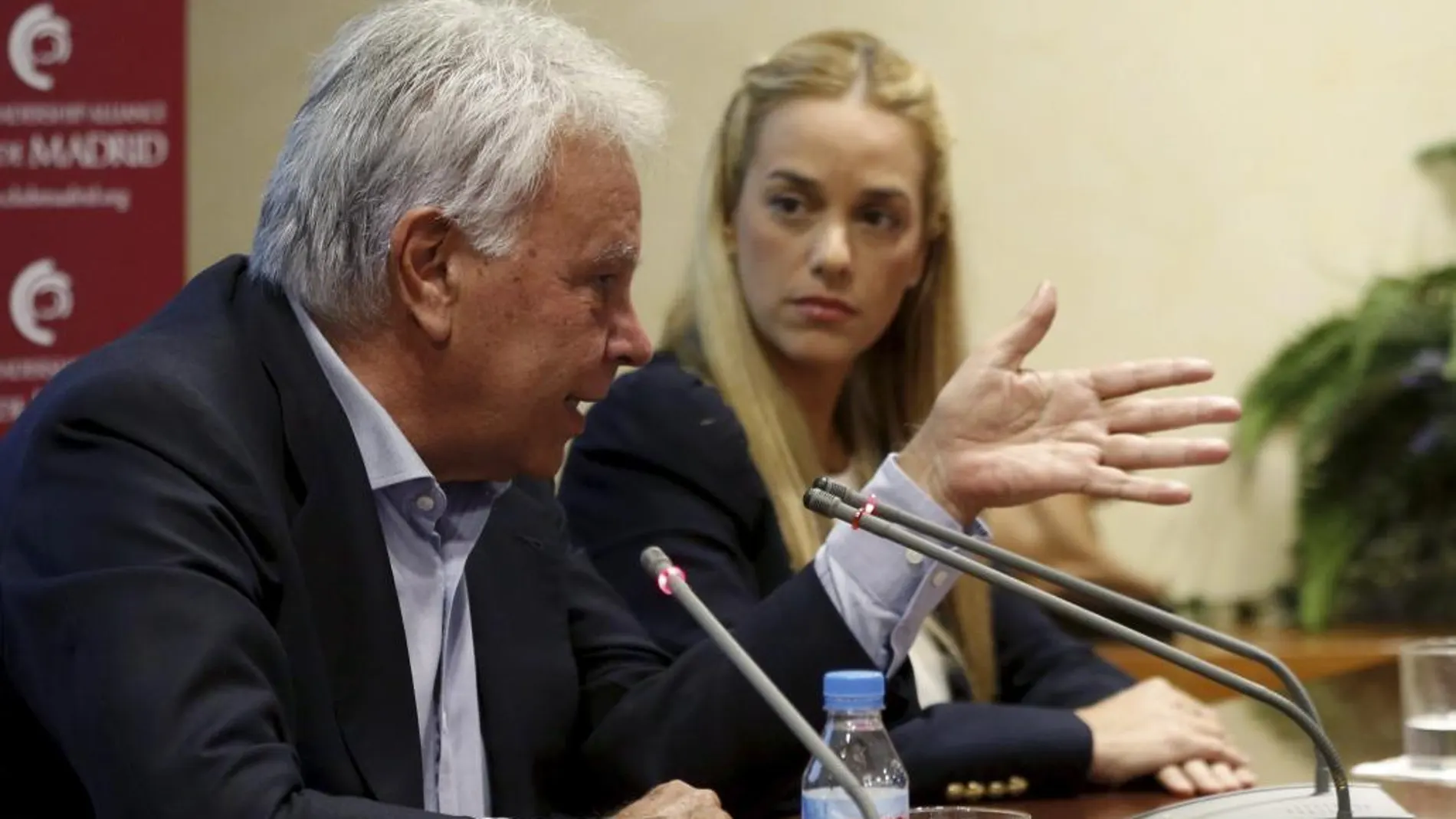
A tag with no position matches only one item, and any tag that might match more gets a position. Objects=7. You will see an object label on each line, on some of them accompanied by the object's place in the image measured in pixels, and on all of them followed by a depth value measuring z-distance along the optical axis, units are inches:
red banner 210.6
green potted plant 227.2
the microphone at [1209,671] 148.3
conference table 156.4
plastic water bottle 147.8
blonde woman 167.0
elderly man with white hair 147.2
